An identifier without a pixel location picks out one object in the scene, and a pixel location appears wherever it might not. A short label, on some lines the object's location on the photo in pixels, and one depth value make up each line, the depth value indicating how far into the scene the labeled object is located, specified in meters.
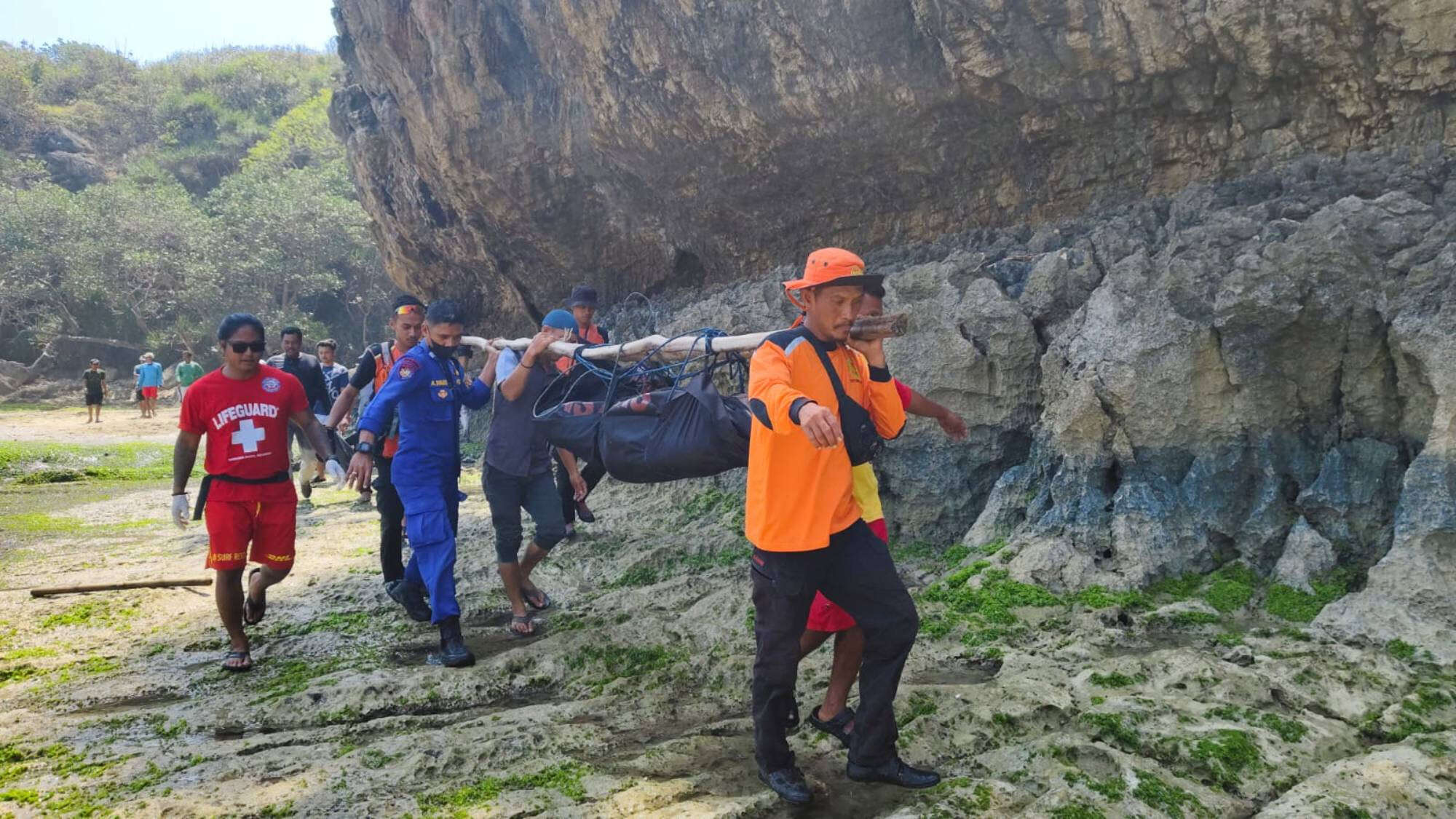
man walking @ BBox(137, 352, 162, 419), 21.06
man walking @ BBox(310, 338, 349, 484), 9.45
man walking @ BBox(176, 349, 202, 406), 19.45
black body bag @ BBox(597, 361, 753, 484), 4.26
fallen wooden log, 6.38
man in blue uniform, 4.88
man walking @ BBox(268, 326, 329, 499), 7.65
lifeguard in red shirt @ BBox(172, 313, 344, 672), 4.80
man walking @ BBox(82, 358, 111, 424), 20.33
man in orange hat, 2.96
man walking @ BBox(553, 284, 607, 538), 6.89
